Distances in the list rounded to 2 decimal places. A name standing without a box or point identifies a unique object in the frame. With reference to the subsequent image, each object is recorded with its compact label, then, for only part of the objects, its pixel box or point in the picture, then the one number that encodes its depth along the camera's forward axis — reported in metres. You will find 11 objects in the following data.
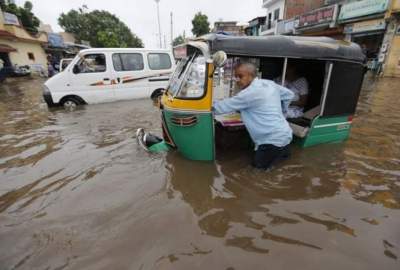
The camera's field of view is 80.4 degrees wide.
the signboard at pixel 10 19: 19.92
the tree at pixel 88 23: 42.34
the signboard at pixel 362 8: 14.39
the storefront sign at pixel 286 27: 22.99
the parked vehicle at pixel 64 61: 11.67
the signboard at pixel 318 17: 18.22
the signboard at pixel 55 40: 27.66
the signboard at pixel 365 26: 15.02
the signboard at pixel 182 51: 4.15
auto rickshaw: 3.25
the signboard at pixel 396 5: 13.54
